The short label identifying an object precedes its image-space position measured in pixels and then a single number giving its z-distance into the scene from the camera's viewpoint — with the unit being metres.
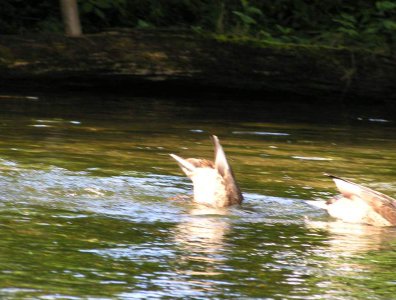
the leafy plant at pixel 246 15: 41.41
